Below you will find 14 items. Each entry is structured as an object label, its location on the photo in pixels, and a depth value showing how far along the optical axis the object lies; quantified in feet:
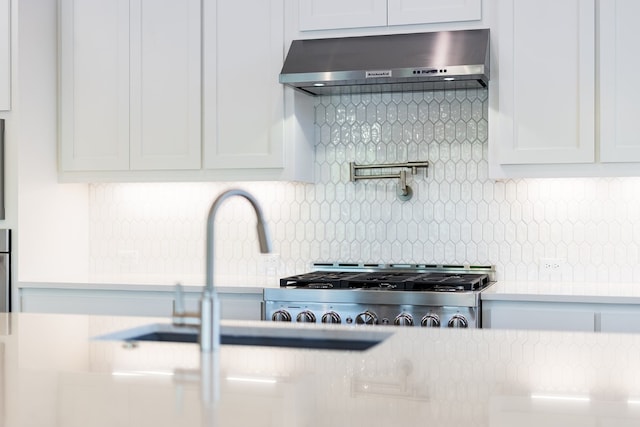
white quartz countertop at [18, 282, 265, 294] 13.15
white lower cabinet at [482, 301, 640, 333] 11.69
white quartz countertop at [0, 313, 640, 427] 4.55
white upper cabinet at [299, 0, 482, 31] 13.12
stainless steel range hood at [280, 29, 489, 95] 12.54
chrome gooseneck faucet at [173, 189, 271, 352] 6.07
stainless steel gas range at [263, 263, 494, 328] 11.93
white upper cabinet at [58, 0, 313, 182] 13.83
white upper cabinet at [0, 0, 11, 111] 14.35
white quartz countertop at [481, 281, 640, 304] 11.73
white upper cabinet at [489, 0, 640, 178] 12.34
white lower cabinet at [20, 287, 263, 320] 13.15
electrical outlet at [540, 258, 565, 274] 13.75
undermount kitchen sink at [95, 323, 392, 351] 7.53
